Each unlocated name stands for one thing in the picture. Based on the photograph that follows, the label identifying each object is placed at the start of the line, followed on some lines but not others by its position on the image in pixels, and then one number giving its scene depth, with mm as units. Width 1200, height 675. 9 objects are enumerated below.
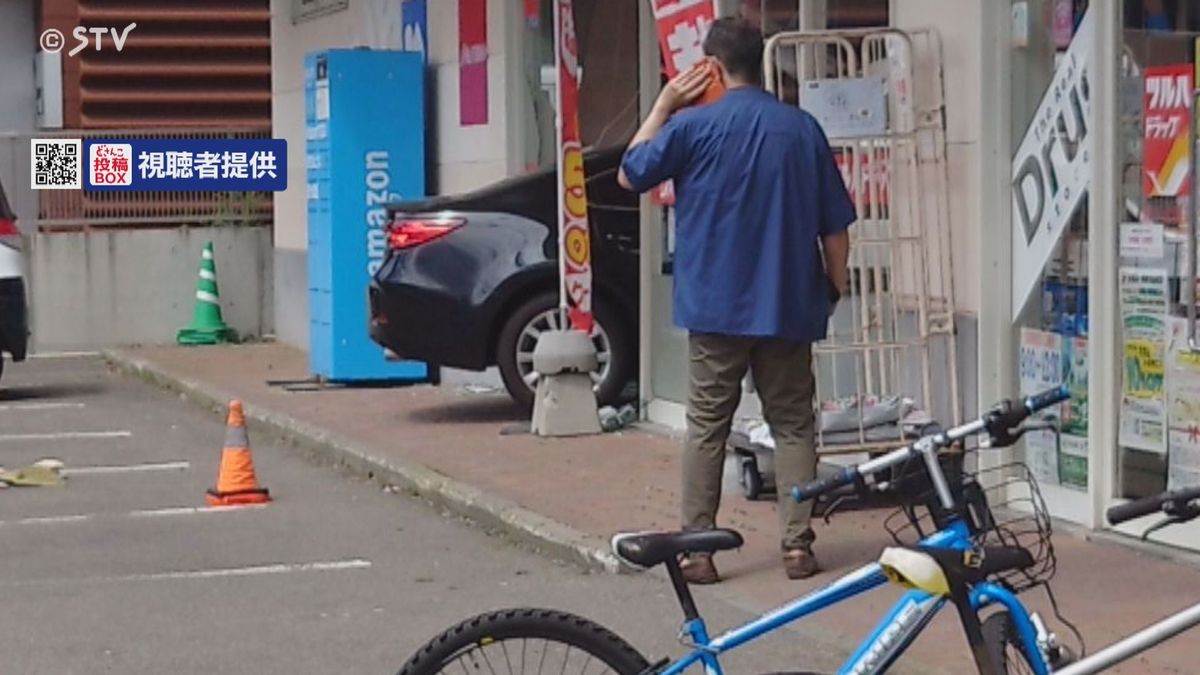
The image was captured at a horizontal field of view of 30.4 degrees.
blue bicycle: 3834
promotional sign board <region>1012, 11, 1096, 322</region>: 8984
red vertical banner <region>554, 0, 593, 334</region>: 12156
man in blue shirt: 7922
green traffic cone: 20203
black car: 12930
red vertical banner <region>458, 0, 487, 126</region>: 14742
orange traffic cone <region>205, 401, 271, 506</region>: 11102
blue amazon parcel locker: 15102
